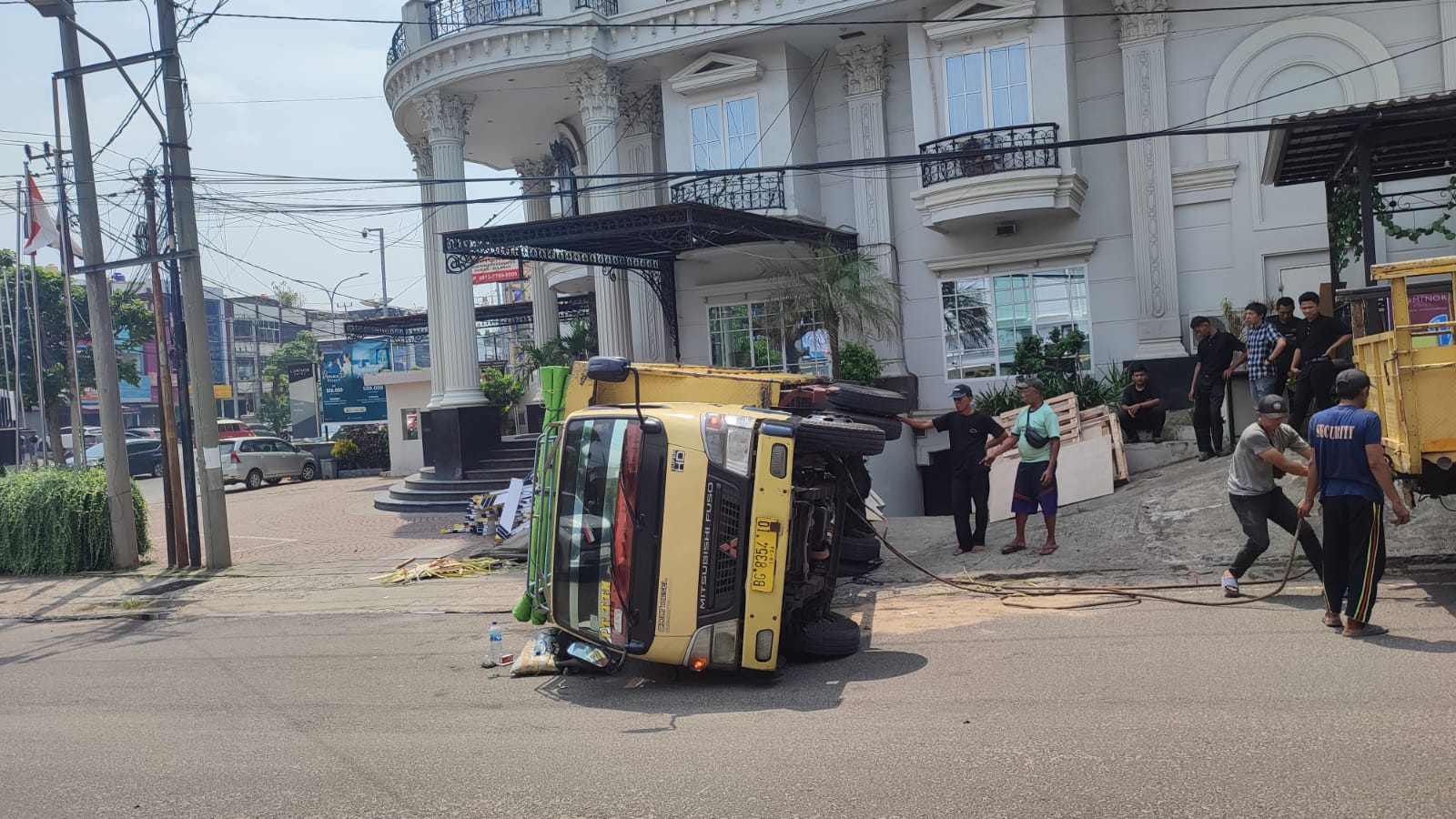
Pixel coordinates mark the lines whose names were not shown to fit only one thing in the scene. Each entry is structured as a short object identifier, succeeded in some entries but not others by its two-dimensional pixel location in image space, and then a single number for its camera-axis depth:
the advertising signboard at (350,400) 48.53
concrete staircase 19.67
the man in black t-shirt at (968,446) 10.91
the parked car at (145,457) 35.25
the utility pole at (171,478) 14.84
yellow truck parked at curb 7.29
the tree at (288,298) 74.45
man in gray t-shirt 8.05
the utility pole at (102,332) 14.48
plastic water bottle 8.16
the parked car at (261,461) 30.08
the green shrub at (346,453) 33.25
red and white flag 20.58
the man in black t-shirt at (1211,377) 12.71
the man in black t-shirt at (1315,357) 10.85
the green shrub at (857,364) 17.83
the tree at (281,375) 66.31
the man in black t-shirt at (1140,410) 14.80
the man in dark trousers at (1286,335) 11.86
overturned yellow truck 6.58
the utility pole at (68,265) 22.80
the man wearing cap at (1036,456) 10.46
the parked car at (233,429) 42.38
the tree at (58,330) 39.66
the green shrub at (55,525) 14.95
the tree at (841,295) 17.31
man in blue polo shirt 6.79
